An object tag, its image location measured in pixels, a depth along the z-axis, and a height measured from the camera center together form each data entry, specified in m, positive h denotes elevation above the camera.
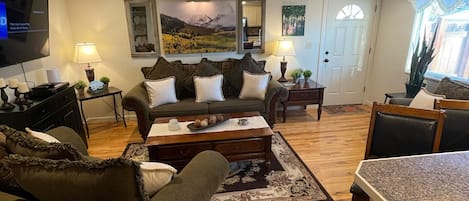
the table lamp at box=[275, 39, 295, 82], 4.20 -0.15
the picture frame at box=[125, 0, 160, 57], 4.05 +0.16
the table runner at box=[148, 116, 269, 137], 2.75 -0.92
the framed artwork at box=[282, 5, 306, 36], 4.41 +0.29
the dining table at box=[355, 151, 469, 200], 0.98 -0.55
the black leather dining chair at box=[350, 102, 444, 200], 1.74 -0.63
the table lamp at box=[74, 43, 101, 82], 3.77 -0.21
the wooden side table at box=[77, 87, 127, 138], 3.76 -0.79
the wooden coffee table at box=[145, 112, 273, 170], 2.57 -1.02
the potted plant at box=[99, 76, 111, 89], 4.06 -0.61
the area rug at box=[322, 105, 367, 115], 4.75 -1.26
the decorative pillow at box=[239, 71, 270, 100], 3.84 -0.66
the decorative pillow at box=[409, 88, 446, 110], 2.44 -0.56
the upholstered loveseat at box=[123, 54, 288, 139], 3.51 -0.75
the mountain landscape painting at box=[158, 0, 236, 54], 4.11 +0.19
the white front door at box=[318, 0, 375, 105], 4.59 -0.20
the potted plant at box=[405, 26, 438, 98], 3.46 -0.37
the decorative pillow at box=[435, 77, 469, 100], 2.60 -0.50
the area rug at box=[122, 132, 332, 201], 2.45 -1.39
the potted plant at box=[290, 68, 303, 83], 4.43 -0.59
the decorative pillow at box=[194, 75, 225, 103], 3.80 -0.70
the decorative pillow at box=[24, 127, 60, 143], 1.62 -0.59
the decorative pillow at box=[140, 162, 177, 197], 1.32 -0.67
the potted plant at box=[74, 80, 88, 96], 3.81 -0.67
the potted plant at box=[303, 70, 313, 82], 4.43 -0.58
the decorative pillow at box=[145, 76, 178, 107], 3.66 -0.71
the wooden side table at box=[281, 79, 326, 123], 4.18 -0.87
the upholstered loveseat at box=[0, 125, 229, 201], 1.04 -0.55
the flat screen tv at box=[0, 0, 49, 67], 2.45 +0.08
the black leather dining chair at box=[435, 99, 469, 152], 1.94 -0.64
